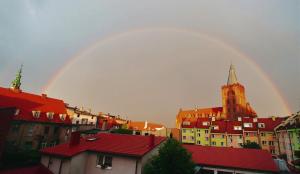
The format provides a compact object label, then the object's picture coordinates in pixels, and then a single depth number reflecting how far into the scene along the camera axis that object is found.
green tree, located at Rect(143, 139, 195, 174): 20.84
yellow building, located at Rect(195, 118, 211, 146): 77.56
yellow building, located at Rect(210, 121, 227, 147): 72.06
